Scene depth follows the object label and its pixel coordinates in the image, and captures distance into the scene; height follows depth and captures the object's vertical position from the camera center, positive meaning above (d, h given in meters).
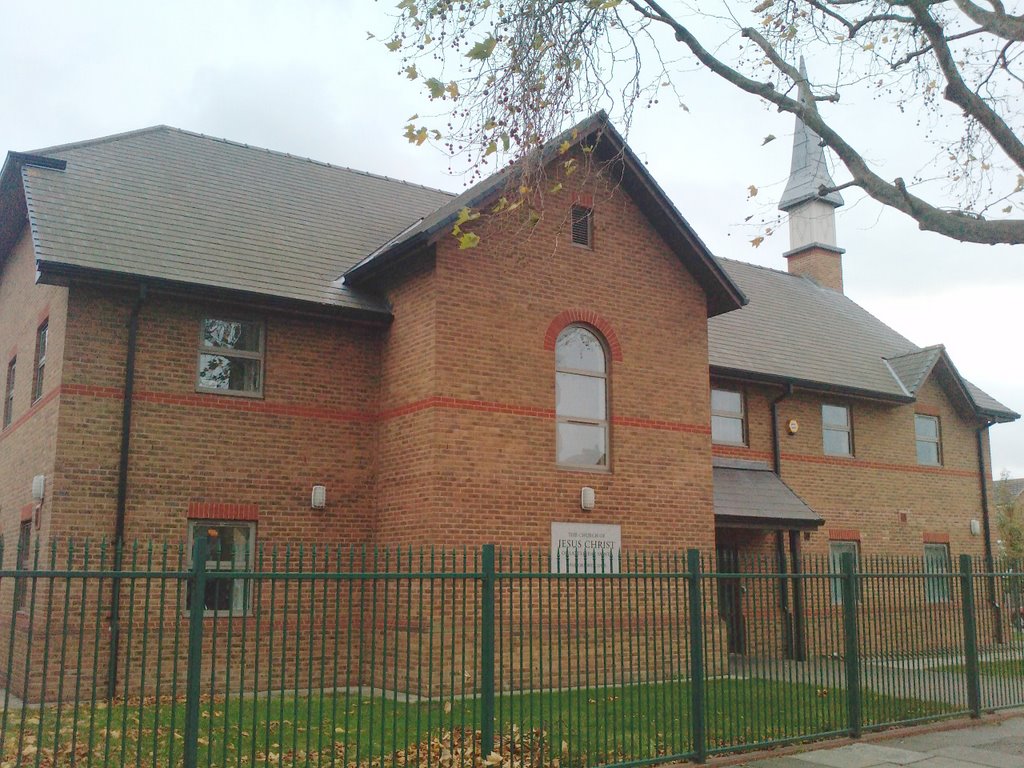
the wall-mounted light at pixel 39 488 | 12.64 +0.95
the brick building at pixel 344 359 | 12.88 +2.83
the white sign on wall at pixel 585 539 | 13.84 +0.33
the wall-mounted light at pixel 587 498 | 14.09 +0.90
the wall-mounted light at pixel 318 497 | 13.88 +0.90
